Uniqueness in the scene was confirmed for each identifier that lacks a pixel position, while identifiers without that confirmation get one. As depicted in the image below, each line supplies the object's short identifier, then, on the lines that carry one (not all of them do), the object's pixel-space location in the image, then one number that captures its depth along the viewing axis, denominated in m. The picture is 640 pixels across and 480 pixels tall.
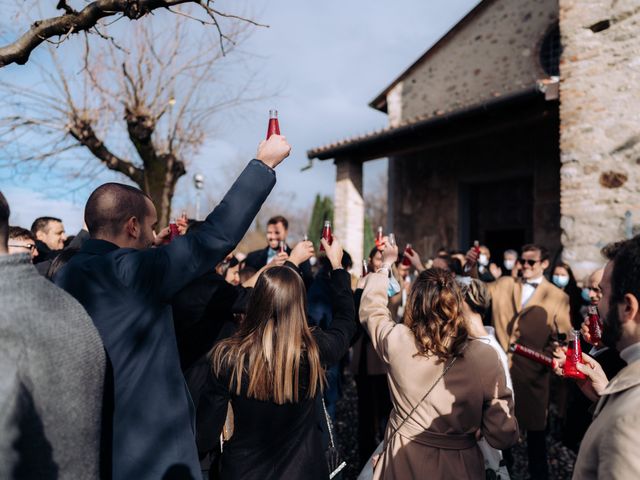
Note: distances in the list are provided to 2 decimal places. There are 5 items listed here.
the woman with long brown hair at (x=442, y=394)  2.21
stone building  6.27
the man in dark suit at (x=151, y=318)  1.66
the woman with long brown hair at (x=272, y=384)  2.05
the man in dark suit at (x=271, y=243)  4.82
